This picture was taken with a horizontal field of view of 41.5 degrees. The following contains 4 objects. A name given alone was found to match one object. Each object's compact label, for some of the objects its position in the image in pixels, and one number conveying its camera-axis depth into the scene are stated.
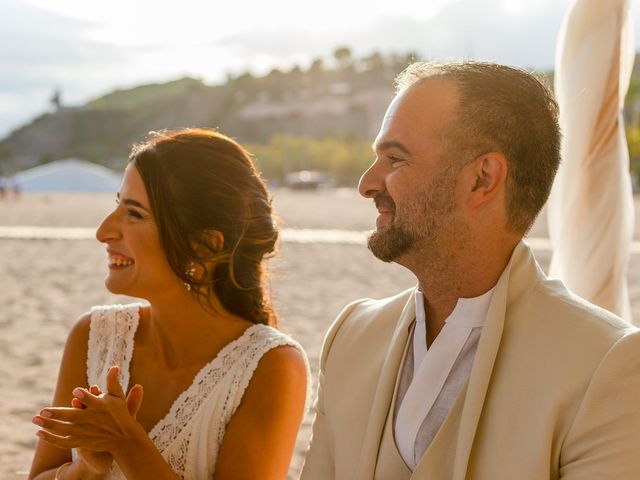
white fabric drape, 2.54
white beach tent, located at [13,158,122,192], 50.62
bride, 2.33
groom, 1.64
